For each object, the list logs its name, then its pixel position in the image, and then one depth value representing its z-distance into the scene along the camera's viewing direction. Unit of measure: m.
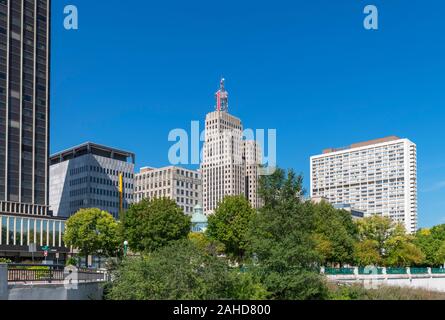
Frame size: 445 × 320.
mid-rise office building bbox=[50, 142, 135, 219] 190.25
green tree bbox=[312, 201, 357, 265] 86.31
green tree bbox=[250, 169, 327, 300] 47.44
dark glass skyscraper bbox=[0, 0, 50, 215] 130.25
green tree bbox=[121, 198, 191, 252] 84.88
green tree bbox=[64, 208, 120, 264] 102.31
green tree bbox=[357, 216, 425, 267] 101.94
